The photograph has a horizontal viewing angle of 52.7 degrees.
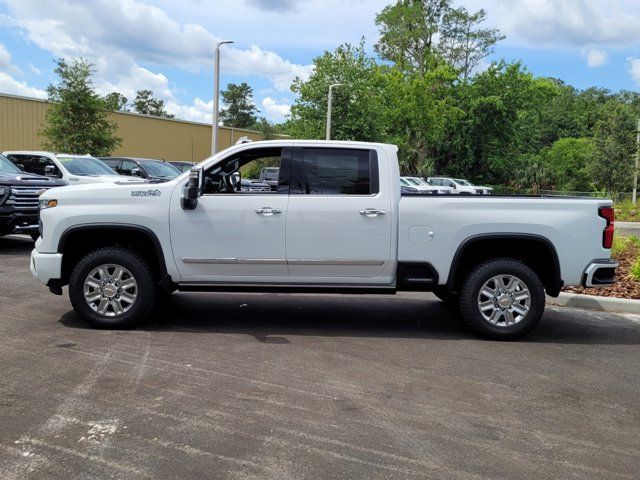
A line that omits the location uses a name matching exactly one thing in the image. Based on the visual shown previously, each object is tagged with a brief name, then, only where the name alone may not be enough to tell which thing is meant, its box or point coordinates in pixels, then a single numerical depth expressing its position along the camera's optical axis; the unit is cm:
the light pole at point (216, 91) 2325
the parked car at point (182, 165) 2488
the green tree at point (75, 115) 2764
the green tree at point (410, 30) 5538
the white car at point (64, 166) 1470
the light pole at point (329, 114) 3294
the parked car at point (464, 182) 4169
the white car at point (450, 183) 3759
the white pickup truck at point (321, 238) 640
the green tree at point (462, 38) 5828
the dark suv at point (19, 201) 1173
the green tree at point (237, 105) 11012
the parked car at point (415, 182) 3283
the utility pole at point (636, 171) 3003
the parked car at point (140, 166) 1864
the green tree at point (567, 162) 6298
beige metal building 3381
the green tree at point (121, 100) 9566
